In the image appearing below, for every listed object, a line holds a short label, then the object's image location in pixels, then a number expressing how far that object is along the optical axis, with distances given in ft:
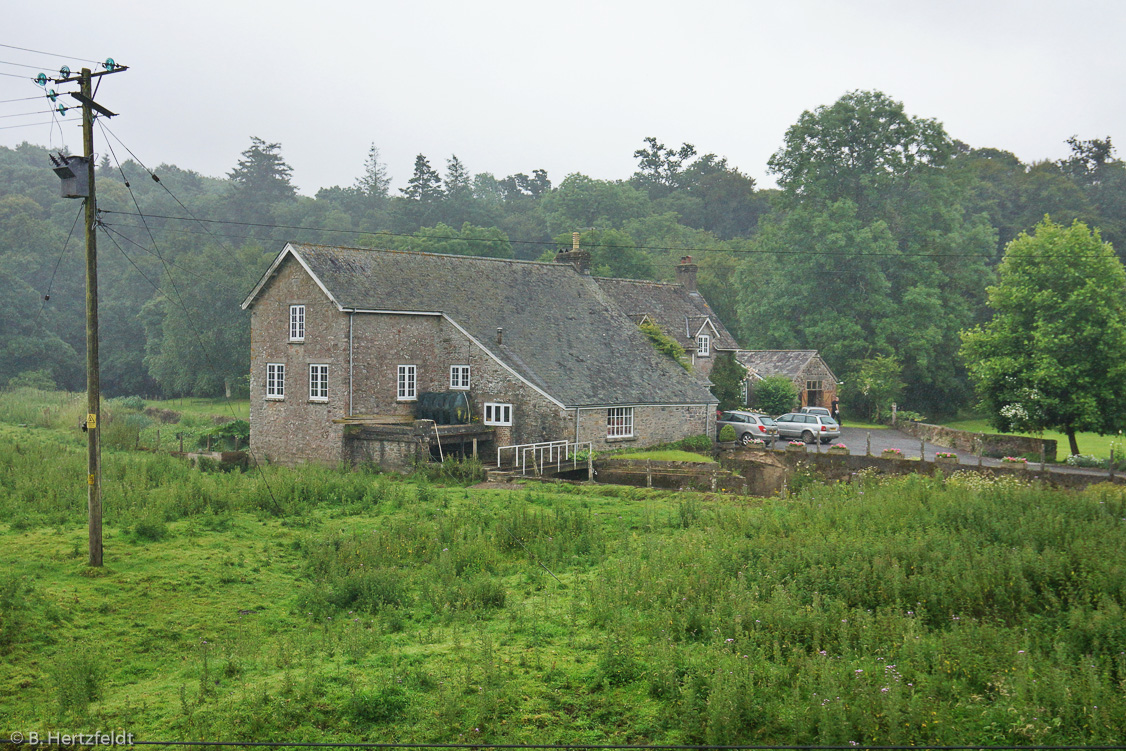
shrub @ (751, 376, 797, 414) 165.17
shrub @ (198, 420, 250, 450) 131.44
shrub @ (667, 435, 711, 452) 123.75
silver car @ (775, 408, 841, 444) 139.64
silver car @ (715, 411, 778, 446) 135.44
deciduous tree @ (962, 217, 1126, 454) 111.34
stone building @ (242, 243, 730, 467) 109.50
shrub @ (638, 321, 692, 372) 139.64
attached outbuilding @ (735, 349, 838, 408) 176.14
